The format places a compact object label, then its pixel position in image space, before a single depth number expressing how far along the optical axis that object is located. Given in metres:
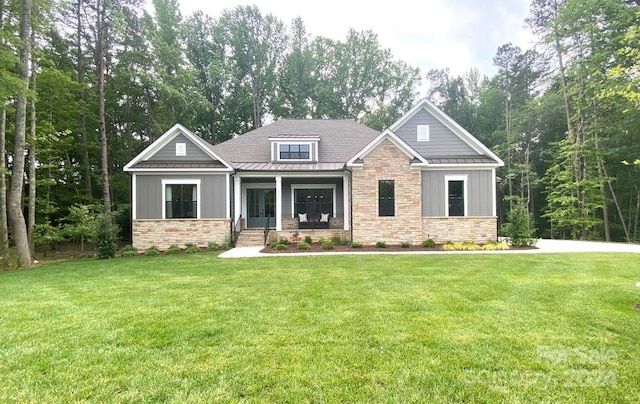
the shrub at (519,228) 12.60
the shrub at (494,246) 12.09
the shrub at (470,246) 12.08
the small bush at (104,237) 12.09
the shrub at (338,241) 13.52
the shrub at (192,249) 12.48
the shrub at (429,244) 12.62
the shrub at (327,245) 12.46
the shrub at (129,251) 12.50
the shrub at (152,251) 12.72
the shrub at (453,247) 12.10
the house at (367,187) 13.15
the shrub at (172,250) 12.70
